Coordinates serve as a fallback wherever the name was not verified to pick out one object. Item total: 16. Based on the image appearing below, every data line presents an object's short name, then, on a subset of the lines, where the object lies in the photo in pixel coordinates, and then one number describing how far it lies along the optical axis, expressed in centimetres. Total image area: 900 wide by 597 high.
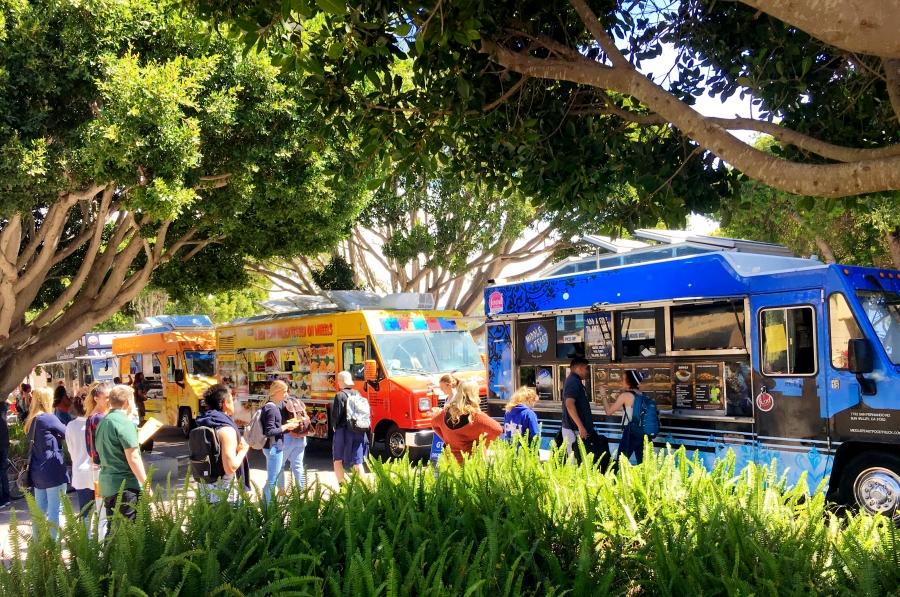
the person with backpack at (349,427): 888
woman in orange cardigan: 702
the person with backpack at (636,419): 856
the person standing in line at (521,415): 797
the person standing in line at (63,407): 1035
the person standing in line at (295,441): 888
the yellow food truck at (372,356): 1244
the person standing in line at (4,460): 1010
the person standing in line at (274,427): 842
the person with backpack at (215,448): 706
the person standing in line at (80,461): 703
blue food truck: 716
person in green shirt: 607
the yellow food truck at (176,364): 1780
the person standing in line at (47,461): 759
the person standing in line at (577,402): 859
